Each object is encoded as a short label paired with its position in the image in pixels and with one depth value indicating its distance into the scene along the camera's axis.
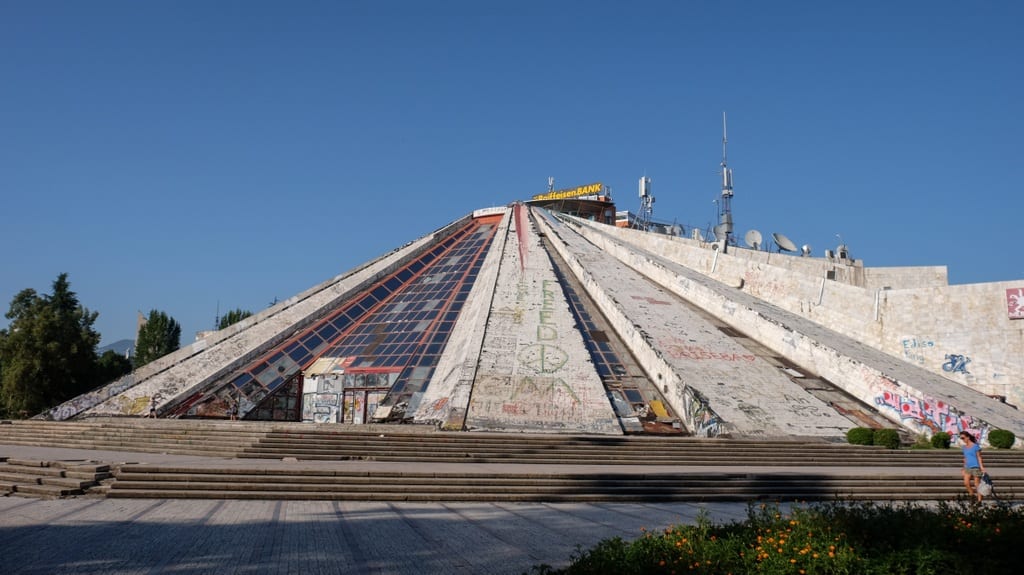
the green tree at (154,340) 50.18
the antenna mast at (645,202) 40.09
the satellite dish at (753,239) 33.94
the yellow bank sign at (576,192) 42.72
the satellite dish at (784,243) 34.28
